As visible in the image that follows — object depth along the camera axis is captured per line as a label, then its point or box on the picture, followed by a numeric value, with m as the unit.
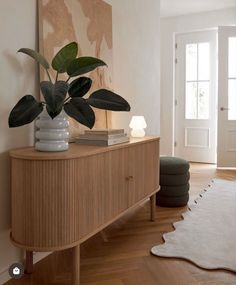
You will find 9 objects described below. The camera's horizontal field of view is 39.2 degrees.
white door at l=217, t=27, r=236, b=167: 5.47
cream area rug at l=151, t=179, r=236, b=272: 2.21
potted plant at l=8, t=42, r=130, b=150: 1.73
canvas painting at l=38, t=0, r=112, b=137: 2.17
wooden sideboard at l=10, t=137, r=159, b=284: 1.74
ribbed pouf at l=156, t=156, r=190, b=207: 3.37
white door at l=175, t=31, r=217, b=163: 5.95
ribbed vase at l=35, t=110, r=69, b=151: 1.86
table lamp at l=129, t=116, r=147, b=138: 3.03
